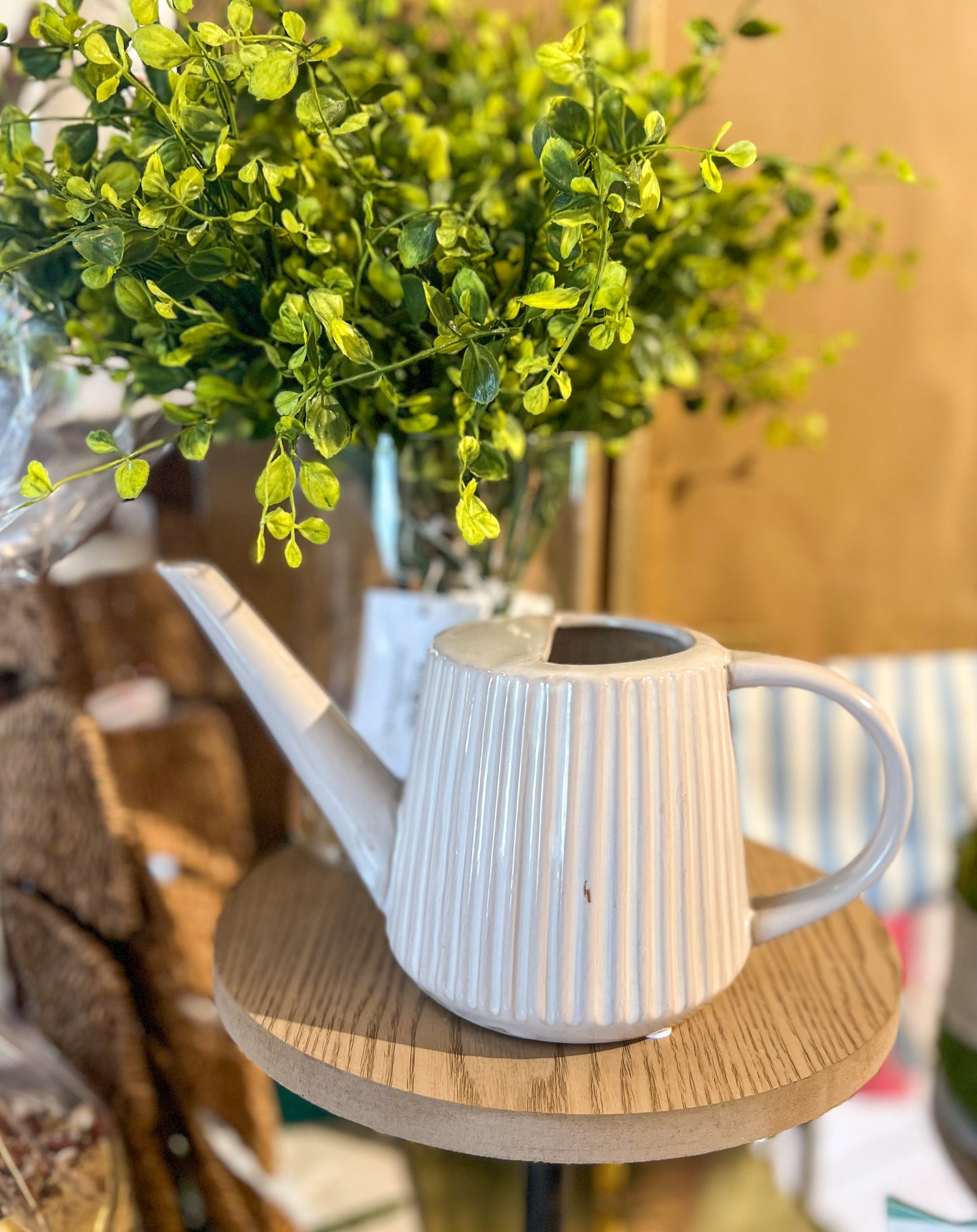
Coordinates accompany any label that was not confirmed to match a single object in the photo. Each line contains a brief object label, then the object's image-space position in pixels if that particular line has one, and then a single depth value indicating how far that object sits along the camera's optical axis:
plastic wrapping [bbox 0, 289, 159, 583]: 0.48
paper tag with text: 0.56
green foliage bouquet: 0.32
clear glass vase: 0.55
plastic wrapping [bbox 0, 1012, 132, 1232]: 0.47
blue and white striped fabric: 0.96
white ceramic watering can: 0.35
